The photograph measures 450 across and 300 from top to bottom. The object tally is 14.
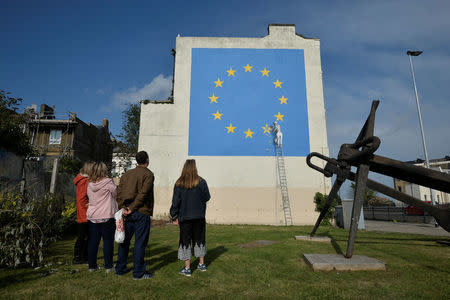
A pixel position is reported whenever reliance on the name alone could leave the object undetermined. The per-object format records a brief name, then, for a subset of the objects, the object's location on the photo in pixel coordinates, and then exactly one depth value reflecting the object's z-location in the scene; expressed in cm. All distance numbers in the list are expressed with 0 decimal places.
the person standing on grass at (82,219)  445
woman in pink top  389
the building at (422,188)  3940
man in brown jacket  356
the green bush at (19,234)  398
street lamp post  1570
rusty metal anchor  374
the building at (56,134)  2695
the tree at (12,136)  955
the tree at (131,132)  2672
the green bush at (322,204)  1285
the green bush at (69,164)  2153
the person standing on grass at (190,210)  379
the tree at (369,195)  4918
